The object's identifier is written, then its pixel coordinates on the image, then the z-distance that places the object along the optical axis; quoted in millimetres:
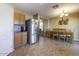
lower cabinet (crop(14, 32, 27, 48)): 1489
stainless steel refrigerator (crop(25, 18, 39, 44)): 2030
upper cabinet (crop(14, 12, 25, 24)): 1387
